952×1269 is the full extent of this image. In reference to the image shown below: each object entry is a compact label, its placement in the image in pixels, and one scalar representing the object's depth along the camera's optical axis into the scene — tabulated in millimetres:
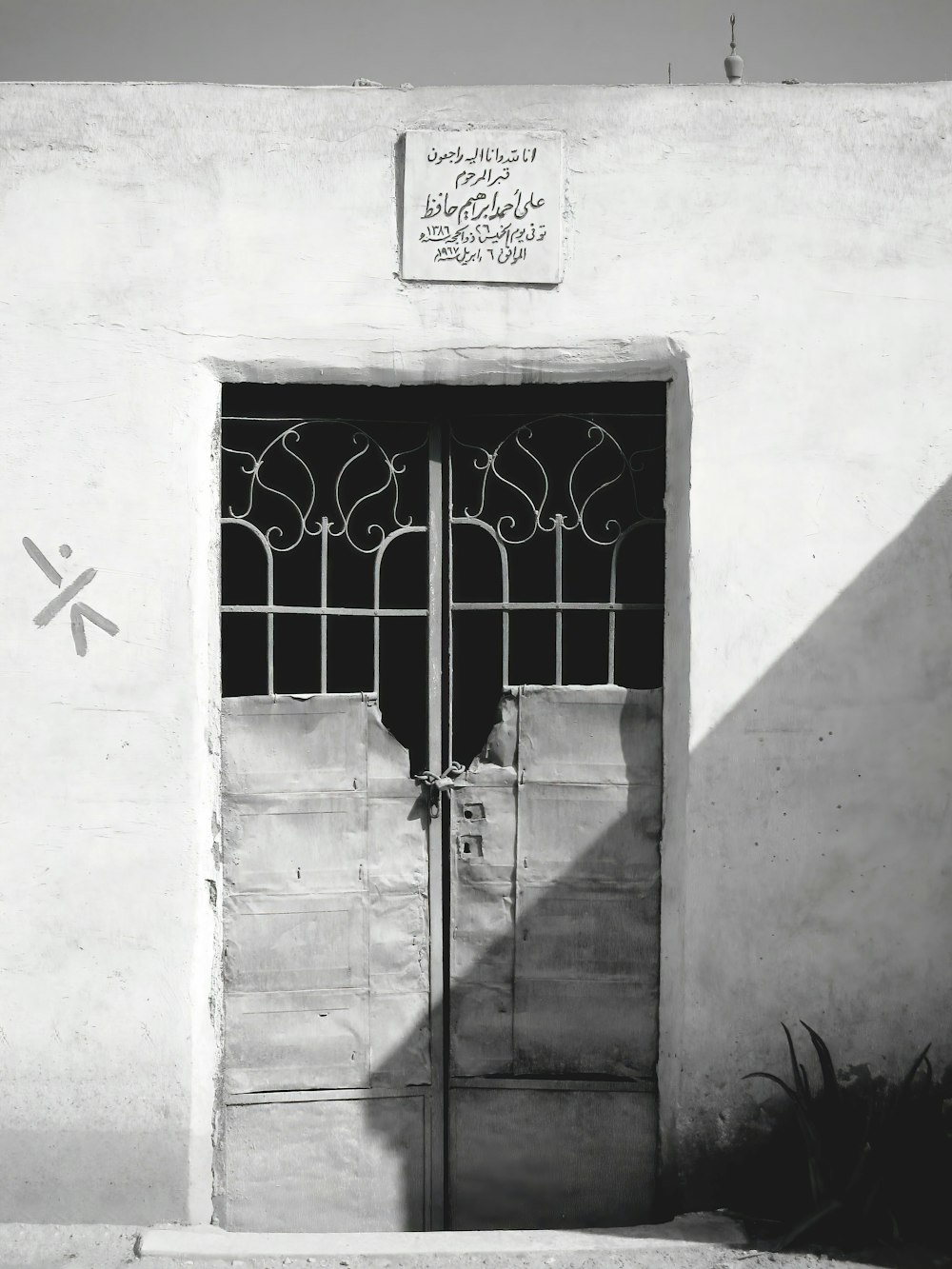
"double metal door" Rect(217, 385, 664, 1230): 3734
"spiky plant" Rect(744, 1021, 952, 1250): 3330
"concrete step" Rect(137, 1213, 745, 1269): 3348
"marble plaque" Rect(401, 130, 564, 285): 3570
